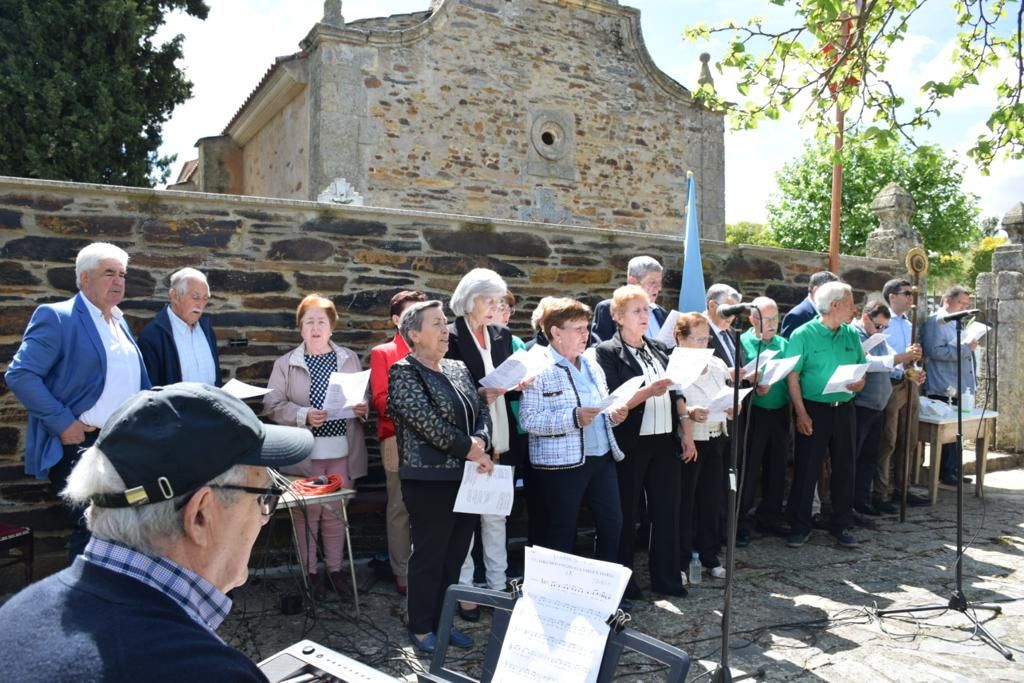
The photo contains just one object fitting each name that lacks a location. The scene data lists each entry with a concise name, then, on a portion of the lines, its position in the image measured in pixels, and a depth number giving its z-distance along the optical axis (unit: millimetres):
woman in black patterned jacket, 4117
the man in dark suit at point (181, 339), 4719
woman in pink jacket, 5020
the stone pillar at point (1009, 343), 9992
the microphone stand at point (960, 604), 4531
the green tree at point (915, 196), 27203
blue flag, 7312
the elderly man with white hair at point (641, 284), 5918
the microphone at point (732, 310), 3719
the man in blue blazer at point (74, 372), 4113
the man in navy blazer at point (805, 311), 7223
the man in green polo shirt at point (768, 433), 6512
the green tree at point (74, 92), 12117
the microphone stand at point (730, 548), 3545
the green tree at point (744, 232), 45281
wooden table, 7648
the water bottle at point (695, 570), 5359
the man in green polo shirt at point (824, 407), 6312
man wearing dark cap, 1258
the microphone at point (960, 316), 4957
